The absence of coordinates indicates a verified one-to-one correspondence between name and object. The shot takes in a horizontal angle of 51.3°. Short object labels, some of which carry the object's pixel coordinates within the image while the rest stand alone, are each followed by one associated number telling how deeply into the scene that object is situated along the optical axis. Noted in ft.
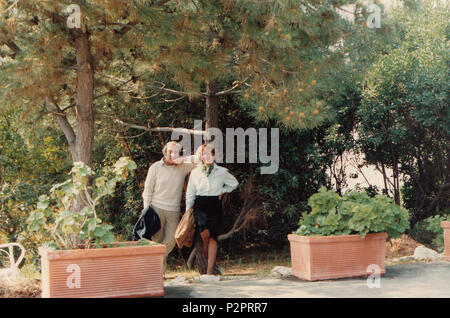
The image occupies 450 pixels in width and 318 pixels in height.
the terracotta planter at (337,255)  13.82
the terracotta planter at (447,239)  17.01
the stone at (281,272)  15.32
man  16.06
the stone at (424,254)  18.31
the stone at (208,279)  14.44
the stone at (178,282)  14.02
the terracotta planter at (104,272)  10.78
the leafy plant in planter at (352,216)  13.89
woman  16.06
